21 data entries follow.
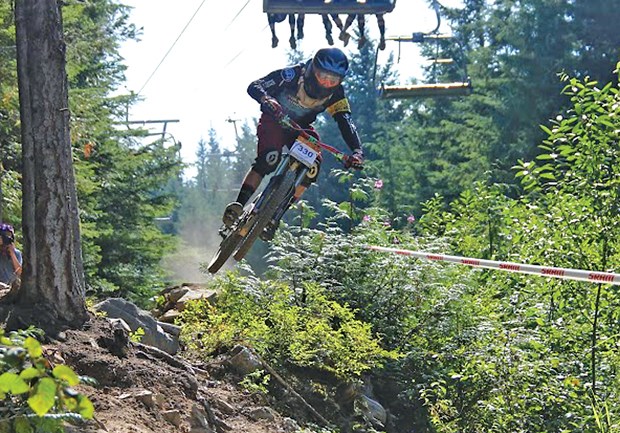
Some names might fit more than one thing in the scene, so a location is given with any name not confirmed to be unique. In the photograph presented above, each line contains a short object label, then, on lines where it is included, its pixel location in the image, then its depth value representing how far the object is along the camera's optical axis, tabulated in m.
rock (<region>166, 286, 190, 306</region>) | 19.32
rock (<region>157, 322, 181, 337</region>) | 15.32
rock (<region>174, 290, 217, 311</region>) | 18.07
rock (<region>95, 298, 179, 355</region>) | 14.36
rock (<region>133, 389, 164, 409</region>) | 11.13
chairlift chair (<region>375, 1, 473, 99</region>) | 31.66
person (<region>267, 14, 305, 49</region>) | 22.07
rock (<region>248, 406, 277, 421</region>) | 13.02
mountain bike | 15.86
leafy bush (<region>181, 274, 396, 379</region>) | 15.14
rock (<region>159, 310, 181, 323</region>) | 17.90
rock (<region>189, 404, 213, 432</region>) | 11.35
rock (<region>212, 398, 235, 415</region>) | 12.71
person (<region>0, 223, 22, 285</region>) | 16.26
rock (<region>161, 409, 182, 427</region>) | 11.18
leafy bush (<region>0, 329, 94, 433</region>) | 4.45
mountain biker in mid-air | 15.64
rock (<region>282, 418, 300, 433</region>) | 13.10
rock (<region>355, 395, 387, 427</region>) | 15.36
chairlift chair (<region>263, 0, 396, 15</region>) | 21.26
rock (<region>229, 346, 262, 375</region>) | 14.37
